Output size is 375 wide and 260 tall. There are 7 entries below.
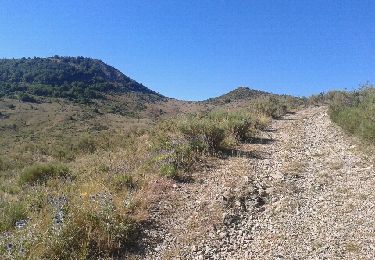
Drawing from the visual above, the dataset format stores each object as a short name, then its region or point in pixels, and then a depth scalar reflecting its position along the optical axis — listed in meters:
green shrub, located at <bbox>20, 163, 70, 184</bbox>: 11.68
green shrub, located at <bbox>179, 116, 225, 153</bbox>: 11.94
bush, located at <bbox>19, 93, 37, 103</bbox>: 75.10
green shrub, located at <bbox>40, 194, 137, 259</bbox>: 5.59
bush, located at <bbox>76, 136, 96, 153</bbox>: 21.17
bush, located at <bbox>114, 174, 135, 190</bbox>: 8.56
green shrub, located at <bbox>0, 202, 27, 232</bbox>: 6.79
